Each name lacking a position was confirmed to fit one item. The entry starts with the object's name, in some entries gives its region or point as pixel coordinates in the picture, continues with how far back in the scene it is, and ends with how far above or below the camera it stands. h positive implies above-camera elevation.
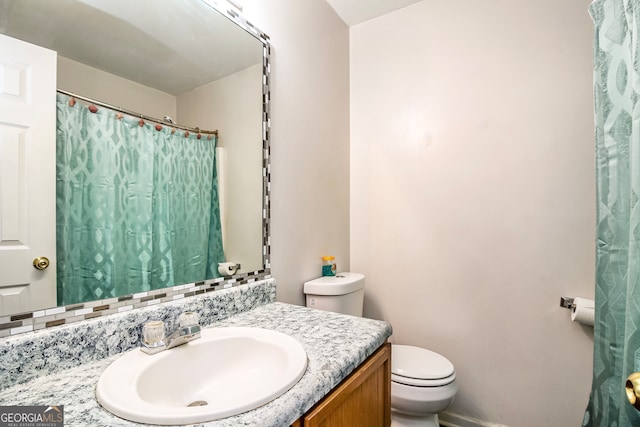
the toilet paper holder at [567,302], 1.34 -0.40
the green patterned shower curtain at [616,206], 0.69 +0.02
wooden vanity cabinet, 0.64 -0.47
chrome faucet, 0.75 -0.31
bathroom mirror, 0.72 +0.42
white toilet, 1.27 -0.70
